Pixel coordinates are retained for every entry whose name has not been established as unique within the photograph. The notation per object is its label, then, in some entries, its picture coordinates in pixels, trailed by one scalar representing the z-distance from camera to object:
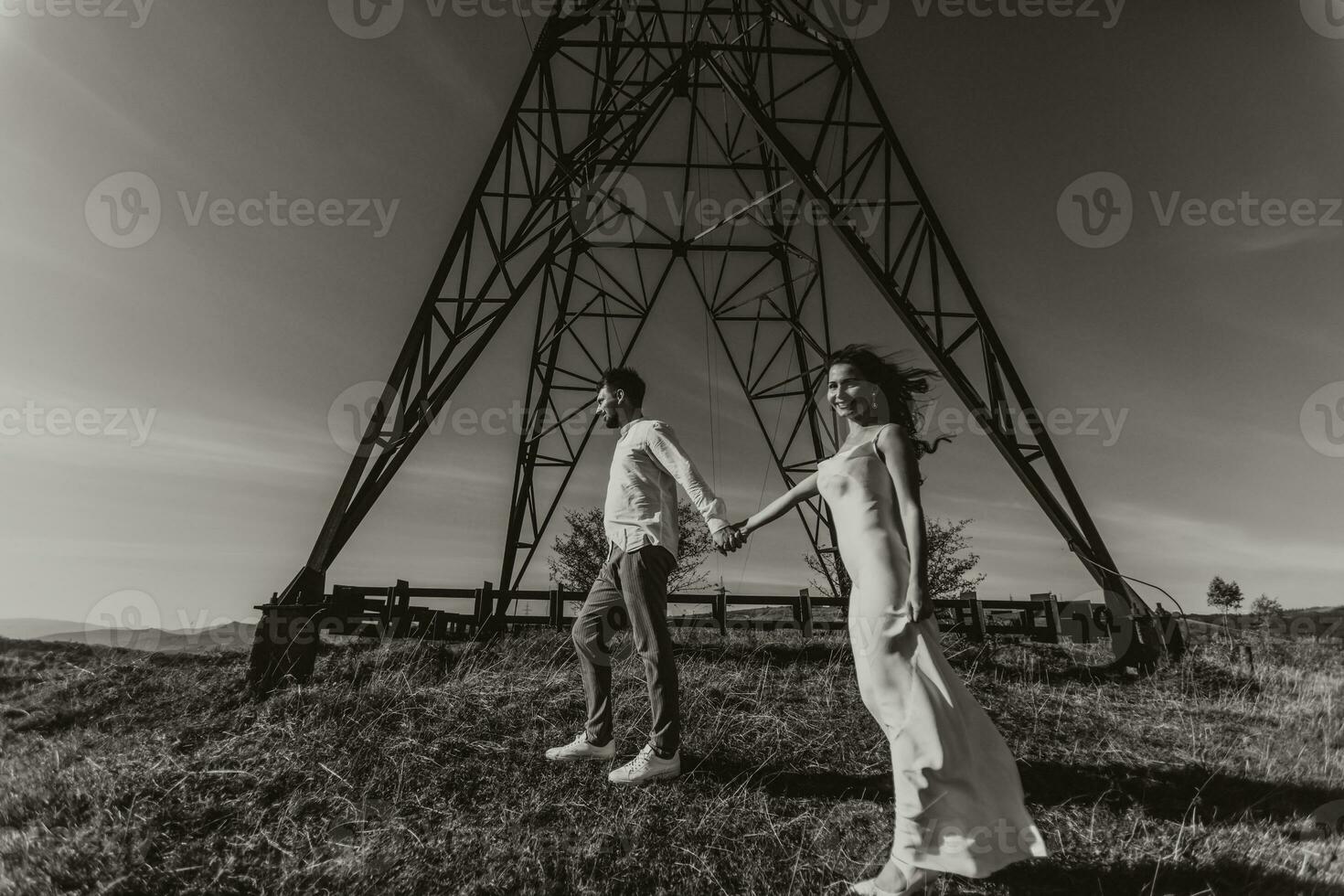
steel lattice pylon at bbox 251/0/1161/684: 6.69
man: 3.64
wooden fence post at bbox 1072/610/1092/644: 7.42
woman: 2.48
